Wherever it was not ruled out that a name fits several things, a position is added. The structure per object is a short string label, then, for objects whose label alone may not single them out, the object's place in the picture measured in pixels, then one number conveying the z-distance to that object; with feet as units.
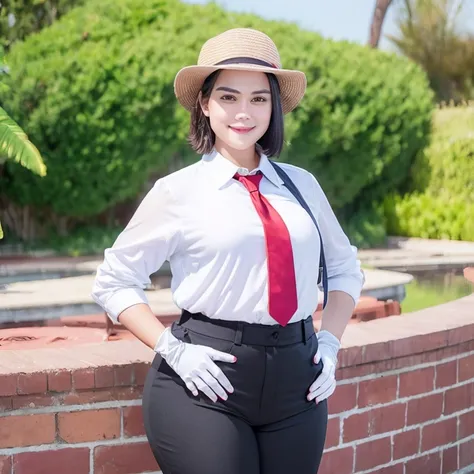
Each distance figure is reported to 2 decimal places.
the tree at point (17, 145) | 23.61
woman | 7.34
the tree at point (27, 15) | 64.08
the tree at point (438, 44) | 112.16
